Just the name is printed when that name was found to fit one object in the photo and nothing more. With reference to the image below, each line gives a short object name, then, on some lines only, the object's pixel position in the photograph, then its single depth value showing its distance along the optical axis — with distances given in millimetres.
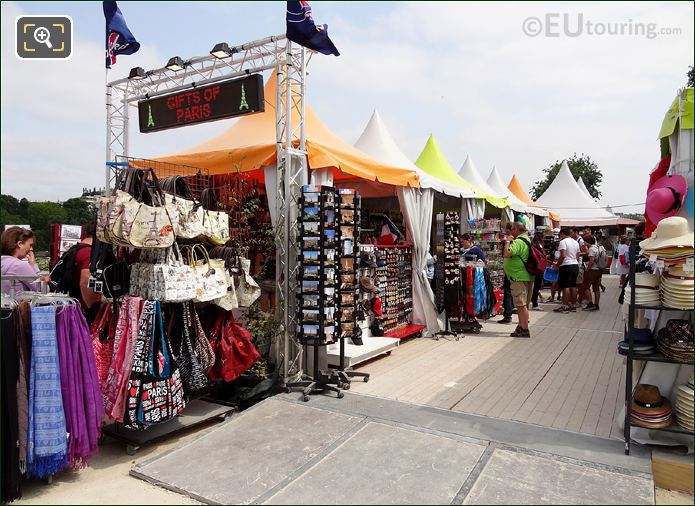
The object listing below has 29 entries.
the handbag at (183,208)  3840
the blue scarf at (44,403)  2748
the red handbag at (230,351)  4078
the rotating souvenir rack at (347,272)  4508
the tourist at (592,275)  9716
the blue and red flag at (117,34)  5949
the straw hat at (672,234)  2883
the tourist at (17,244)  3967
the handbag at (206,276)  3820
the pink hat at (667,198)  3346
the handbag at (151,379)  3238
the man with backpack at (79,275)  3779
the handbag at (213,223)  4176
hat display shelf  3039
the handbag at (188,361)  3715
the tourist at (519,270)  6883
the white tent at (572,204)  21055
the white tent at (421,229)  6652
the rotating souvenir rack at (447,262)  7047
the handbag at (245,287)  4406
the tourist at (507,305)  8523
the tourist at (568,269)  9602
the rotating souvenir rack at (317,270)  4359
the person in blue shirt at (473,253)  7539
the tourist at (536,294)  10437
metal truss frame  4586
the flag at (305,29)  4320
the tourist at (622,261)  8705
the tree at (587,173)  43656
